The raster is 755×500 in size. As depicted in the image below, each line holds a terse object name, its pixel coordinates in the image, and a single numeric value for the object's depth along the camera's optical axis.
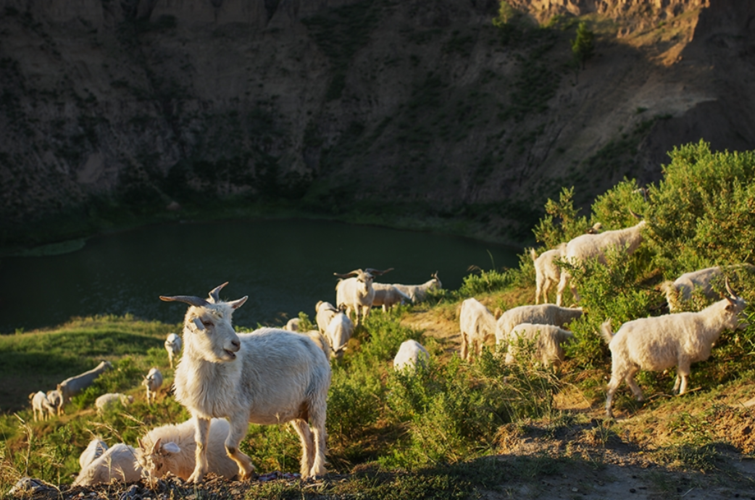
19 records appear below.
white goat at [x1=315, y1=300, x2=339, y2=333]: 15.67
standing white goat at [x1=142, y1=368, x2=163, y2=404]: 15.06
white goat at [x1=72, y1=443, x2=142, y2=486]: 7.59
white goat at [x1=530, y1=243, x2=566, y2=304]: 13.82
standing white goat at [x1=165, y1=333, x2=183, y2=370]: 18.64
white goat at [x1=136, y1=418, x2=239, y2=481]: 7.36
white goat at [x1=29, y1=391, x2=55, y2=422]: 16.23
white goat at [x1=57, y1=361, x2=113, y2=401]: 17.20
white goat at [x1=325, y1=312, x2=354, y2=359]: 14.08
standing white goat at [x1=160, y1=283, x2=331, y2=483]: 6.29
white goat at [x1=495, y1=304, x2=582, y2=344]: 11.33
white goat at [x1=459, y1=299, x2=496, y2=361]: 12.14
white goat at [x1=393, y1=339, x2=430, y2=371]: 10.89
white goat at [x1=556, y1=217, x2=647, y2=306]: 12.34
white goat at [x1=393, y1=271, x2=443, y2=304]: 21.56
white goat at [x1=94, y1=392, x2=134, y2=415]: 14.60
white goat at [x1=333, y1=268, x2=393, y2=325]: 17.28
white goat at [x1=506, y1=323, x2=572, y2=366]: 10.00
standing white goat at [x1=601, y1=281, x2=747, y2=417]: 8.16
